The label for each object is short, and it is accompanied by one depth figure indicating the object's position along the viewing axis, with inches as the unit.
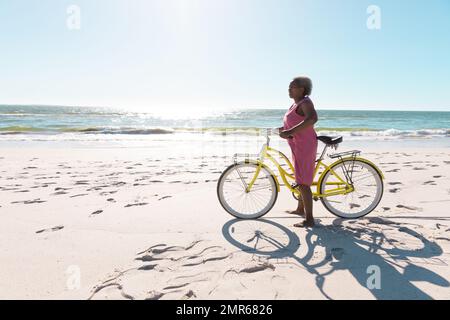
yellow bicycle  155.4
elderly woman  139.1
